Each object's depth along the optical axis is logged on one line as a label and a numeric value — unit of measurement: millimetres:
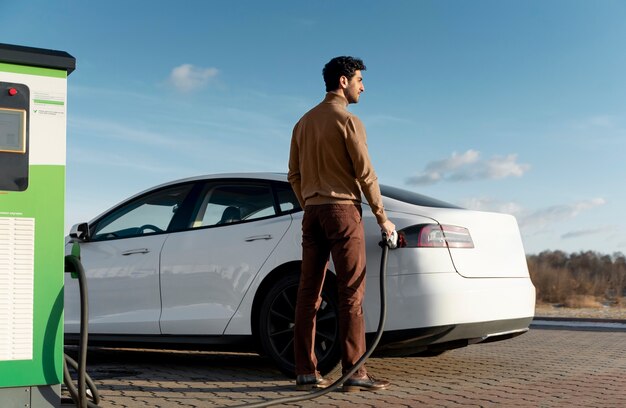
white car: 5801
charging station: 4031
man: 5508
